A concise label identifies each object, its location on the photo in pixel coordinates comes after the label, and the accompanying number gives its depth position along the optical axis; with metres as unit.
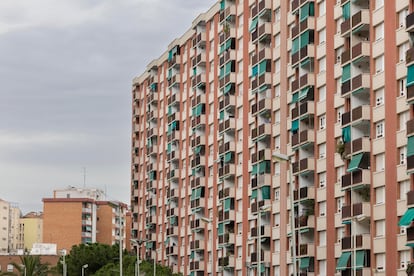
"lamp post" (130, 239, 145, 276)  107.90
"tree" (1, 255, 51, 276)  137.12
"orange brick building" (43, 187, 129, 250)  184.62
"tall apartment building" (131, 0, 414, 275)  65.00
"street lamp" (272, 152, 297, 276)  48.81
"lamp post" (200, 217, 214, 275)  92.90
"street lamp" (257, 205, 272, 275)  76.05
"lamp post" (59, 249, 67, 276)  127.06
